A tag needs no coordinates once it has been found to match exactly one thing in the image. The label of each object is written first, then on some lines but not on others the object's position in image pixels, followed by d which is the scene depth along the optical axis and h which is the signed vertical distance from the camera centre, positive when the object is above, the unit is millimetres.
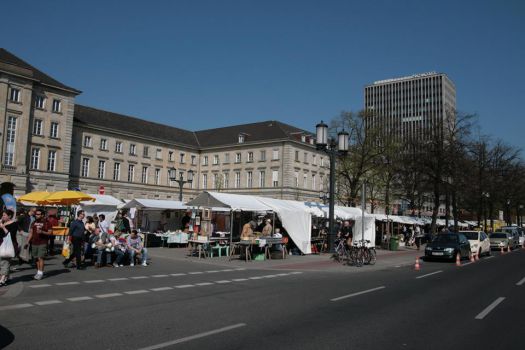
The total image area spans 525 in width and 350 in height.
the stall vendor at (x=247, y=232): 21395 -600
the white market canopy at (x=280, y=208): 22047 +639
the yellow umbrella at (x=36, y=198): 19934 +642
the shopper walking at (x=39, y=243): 12715 -893
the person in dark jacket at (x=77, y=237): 15086 -789
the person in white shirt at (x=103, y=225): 19089 -456
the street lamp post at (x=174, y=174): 32125 +3134
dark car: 23375 -1062
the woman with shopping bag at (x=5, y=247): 10938 -875
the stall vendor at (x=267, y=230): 22469 -484
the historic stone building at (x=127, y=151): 58250 +10935
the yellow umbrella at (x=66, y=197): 19448 +708
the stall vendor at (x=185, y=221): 31584 -256
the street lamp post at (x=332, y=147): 23062 +3928
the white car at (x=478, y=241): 27188 -873
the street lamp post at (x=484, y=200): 50688 +3300
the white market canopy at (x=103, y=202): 26906 +815
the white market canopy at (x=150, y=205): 28578 +749
